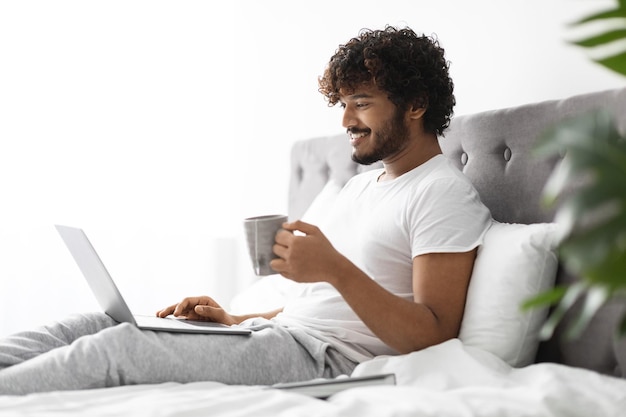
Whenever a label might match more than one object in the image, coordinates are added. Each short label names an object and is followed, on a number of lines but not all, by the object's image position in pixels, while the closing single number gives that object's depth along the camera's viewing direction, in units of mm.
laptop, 1609
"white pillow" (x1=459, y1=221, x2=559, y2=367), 1575
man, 1492
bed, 1216
